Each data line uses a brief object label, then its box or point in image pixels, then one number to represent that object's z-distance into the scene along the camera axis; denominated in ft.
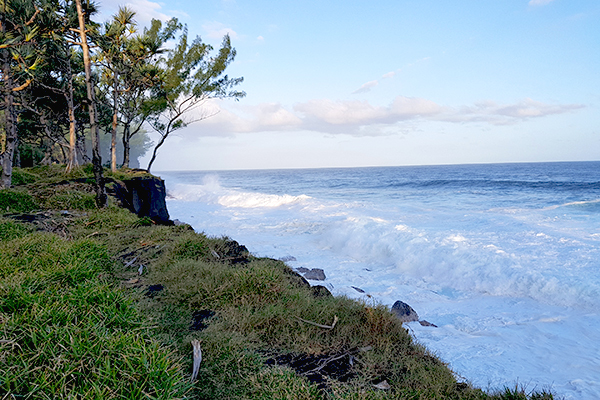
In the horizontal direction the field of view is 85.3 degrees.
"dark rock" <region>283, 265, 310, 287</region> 19.23
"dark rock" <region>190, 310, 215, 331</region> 13.25
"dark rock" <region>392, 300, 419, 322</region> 23.66
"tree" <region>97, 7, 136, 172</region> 39.52
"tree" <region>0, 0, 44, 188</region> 33.53
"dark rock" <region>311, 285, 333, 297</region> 18.48
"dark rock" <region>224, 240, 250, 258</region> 24.01
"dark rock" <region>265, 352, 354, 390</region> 10.69
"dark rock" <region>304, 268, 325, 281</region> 33.16
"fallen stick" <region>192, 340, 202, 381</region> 9.81
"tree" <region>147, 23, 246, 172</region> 75.15
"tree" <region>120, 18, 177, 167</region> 48.34
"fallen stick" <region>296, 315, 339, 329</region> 13.64
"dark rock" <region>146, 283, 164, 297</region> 15.88
